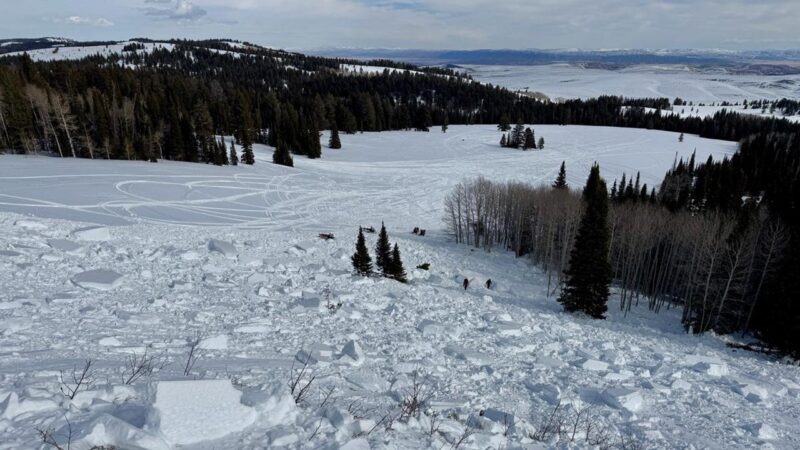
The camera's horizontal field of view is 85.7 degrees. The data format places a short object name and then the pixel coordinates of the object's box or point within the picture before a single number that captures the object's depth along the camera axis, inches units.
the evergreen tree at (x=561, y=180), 2507.4
